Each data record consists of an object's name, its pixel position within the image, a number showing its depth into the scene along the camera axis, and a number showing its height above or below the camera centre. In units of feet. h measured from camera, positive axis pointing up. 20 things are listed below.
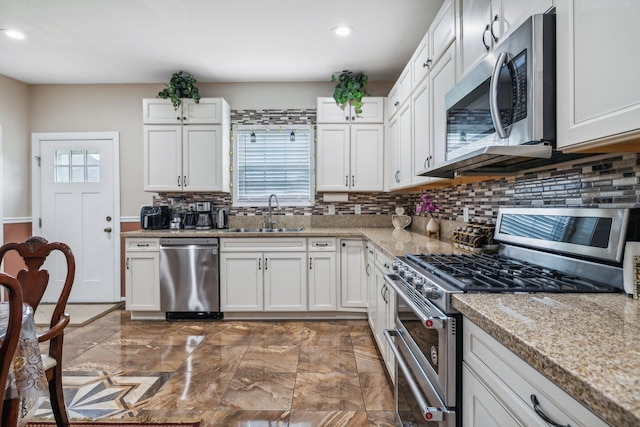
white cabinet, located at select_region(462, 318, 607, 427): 2.03 -1.31
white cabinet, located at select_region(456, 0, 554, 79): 4.13 +2.53
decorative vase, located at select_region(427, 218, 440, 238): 9.50 -0.59
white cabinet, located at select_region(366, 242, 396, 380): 6.82 -2.14
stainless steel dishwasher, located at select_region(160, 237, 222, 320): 11.34 -2.26
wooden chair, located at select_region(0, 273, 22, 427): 3.29 -1.15
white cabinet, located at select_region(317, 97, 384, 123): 12.24 +3.30
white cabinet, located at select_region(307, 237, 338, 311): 11.46 -2.25
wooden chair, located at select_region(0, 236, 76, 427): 5.40 -1.34
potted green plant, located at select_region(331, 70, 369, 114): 11.96 +3.99
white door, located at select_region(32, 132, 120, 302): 13.53 -0.52
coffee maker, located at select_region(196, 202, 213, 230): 12.74 -0.38
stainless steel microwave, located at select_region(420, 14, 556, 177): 3.68 +1.28
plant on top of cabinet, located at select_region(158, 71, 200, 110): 12.09 +4.04
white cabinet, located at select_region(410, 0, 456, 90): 6.48 +3.41
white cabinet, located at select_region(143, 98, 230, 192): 12.30 +1.90
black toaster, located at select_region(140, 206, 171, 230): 12.35 -0.41
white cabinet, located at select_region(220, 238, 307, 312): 11.43 -2.24
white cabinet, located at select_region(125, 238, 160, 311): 11.48 -2.23
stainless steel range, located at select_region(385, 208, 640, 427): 3.52 -0.84
